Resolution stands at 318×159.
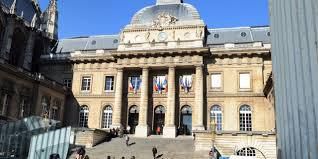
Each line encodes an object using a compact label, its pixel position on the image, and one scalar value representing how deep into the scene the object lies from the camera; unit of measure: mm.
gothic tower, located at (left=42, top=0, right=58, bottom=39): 34495
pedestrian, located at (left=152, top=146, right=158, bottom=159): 19382
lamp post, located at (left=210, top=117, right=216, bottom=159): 16843
